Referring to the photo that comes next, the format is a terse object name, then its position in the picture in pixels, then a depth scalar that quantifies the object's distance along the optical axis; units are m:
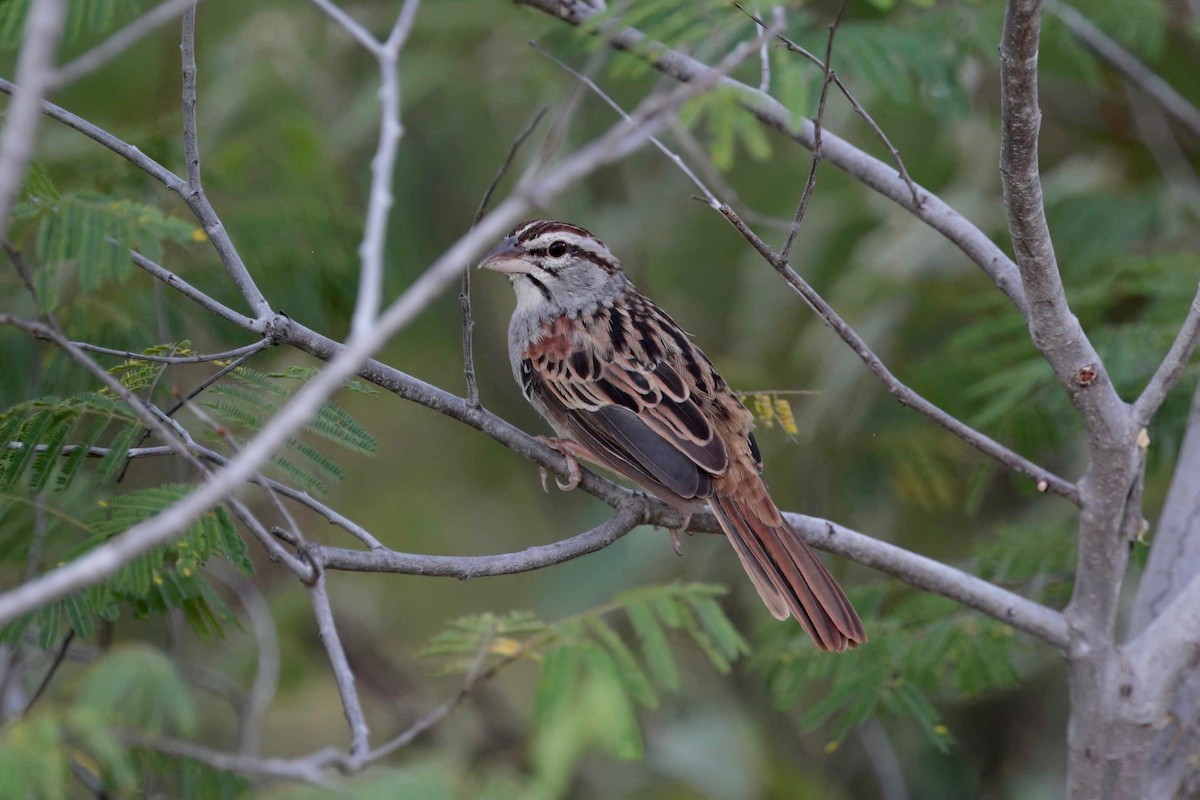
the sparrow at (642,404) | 8.84
